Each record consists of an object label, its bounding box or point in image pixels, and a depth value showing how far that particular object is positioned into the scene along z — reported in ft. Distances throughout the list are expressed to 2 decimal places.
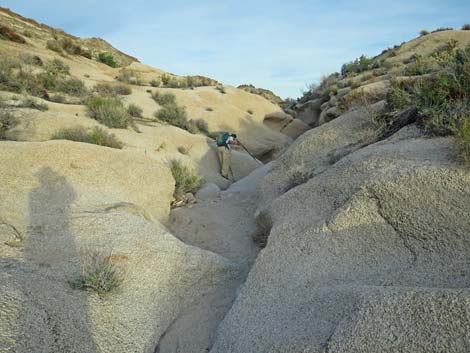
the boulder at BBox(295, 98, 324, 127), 71.51
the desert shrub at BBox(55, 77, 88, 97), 48.47
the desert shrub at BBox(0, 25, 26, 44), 63.41
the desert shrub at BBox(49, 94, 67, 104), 44.05
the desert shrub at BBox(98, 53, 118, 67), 83.56
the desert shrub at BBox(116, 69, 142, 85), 68.79
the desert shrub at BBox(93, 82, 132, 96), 52.29
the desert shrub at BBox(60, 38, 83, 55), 74.19
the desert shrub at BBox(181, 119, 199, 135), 50.90
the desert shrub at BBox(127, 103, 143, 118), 46.43
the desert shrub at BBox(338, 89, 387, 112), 40.25
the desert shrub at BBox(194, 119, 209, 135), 55.15
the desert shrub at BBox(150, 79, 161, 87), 71.68
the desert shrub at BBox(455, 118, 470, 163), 14.35
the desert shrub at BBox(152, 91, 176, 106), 55.74
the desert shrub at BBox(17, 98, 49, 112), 36.32
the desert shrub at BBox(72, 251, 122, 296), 13.42
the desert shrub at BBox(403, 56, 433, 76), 36.91
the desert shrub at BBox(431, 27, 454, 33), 74.72
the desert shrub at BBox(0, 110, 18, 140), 30.75
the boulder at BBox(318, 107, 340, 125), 48.69
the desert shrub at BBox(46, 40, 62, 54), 70.15
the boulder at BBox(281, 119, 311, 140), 72.54
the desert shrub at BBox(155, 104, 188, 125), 50.88
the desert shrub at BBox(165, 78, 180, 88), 74.13
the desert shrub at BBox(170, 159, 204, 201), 31.24
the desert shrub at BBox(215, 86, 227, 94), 73.05
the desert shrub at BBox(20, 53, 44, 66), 54.22
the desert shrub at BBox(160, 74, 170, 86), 77.25
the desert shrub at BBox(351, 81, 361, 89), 53.43
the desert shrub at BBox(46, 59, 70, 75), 53.68
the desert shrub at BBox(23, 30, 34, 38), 73.17
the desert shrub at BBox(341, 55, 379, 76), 71.21
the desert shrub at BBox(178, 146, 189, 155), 41.52
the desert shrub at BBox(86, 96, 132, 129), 37.40
